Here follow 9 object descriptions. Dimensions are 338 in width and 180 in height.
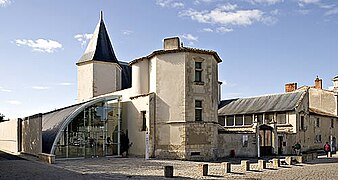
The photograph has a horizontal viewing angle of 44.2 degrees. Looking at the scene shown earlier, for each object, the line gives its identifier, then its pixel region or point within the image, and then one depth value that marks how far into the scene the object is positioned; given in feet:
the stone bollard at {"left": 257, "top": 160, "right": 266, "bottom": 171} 64.28
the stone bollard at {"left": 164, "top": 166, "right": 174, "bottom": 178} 50.39
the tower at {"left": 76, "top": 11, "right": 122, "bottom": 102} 130.82
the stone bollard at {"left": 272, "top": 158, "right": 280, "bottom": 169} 67.31
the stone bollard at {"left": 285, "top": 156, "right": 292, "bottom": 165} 73.67
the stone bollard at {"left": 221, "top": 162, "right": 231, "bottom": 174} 58.08
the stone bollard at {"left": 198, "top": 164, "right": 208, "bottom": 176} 53.87
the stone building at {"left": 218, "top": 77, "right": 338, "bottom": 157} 103.24
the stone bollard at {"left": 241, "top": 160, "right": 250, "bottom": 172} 61.39
